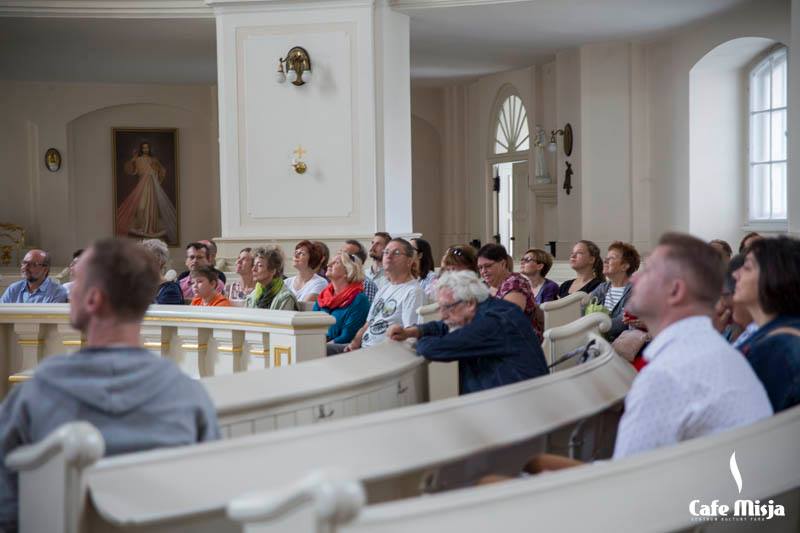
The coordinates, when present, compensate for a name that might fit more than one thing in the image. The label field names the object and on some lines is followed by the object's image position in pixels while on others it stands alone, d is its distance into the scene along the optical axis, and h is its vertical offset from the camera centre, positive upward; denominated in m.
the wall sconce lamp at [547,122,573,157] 14.70 +1.08
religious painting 18.56 +0.64
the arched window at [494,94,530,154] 16.92 +1.44
